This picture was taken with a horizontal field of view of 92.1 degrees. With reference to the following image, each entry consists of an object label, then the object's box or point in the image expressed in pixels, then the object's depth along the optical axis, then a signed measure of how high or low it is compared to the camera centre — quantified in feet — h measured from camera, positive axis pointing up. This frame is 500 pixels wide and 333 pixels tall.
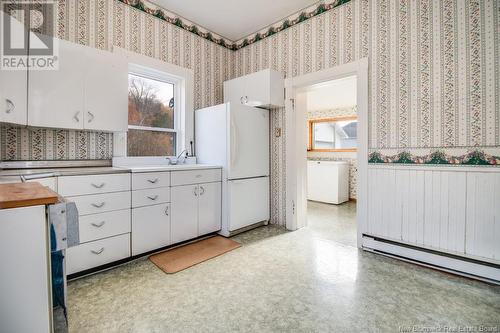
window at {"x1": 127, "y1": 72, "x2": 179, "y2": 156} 9.64 +2.08
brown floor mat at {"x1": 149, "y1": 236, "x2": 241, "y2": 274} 7.30 -3.00
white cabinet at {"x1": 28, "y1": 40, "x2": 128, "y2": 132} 6.59 +2.18
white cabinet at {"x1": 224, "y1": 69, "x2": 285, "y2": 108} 10.28 +3.39
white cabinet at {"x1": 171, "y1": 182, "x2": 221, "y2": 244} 8.54 -1.71
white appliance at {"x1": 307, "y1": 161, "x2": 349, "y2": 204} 16.10 -1.13
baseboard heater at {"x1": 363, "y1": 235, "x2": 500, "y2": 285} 6.43 -2.79
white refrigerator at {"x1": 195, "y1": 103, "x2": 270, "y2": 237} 9.78 +0.44
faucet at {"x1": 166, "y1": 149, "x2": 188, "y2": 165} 10.19 +0.22
